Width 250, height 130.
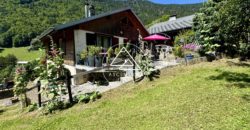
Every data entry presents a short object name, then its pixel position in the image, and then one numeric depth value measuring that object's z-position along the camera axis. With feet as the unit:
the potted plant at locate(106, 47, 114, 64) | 29.76
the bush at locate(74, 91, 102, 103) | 21.22
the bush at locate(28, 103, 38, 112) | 23.05
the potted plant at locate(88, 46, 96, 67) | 30.77
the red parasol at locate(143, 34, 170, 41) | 39.55
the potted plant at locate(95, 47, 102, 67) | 30.67
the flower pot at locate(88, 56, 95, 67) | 30.98
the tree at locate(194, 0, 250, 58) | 20.63
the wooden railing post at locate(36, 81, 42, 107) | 22.50
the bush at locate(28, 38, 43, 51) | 38.86
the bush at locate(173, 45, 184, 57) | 30.80
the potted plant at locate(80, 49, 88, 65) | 31.75
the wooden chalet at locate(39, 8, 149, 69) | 33.92
